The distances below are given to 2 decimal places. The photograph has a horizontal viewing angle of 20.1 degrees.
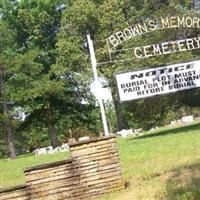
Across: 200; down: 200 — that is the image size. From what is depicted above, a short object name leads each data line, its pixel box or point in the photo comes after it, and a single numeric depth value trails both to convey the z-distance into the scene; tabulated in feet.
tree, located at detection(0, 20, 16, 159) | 134.74
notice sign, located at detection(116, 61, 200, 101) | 57.47
